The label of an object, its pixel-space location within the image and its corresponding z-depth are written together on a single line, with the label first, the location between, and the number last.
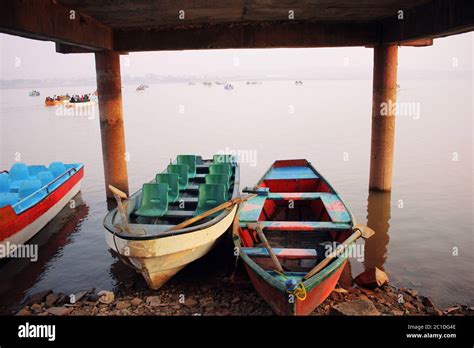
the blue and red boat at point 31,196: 10.84
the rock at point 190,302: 8.38
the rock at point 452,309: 8.19
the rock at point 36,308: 8.34
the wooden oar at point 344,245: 7.39
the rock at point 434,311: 7.94
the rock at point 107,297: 8.55
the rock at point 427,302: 8.34
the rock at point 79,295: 8.80
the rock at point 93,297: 8.80
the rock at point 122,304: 8.28
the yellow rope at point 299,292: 6.73
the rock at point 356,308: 7.42
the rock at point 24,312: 8.20
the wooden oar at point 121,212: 8.77
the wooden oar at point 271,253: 7.69
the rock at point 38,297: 8.77
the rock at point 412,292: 8.83
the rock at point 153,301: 8.37
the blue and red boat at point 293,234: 7.14
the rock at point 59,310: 8.10
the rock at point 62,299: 8.74
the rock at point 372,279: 9.02
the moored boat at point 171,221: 8.35
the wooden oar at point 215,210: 9.00
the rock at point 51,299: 8.67
